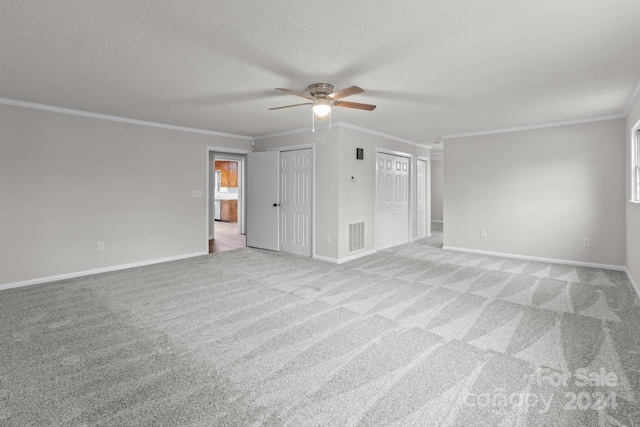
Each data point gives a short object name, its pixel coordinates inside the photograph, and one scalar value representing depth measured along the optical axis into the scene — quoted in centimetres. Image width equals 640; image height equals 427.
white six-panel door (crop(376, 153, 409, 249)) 630
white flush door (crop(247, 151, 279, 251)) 619
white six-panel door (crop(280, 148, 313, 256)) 571
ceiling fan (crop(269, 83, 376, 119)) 318
